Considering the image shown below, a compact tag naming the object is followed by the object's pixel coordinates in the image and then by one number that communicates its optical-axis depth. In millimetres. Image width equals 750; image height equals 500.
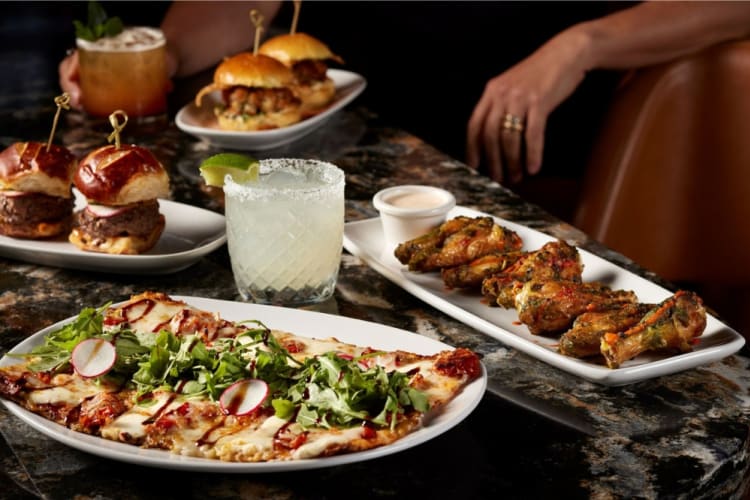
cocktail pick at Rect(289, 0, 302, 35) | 2912
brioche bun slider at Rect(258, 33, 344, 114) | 2951
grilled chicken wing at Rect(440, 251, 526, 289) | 1826
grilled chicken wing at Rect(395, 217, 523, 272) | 1869
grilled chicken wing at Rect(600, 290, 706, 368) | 1513
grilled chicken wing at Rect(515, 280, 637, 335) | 1639
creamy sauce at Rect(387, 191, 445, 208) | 2037
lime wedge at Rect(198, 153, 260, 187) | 1802
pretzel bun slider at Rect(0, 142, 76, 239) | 2004
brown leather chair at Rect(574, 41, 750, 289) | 3010
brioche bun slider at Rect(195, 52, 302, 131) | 2715
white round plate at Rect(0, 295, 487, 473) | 1219
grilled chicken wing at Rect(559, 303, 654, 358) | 1549
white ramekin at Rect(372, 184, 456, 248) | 1979
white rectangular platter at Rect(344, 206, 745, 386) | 1523
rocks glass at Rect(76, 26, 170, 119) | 2836
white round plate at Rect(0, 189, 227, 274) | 1925
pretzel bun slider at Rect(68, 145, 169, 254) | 1943
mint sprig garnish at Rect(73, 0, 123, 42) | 2812
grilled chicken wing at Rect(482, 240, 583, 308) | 1729
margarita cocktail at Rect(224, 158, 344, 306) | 1779
